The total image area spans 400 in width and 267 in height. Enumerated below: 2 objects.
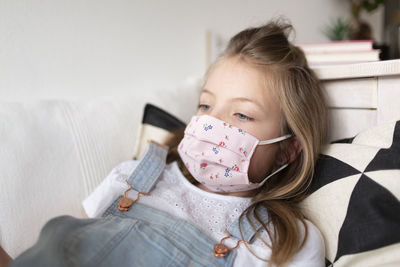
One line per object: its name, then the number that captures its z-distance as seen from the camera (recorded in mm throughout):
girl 657
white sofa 729
